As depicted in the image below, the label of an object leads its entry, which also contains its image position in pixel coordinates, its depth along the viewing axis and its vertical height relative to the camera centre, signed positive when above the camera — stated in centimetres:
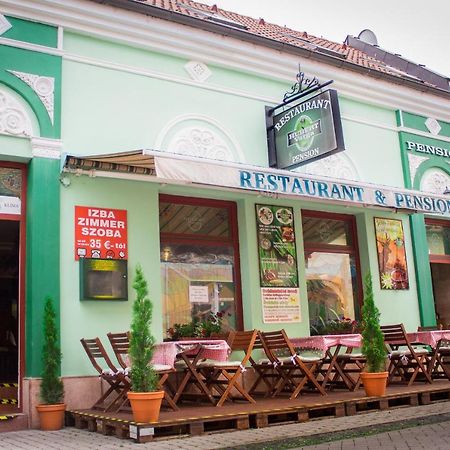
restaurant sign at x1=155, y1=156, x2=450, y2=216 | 724 +185
